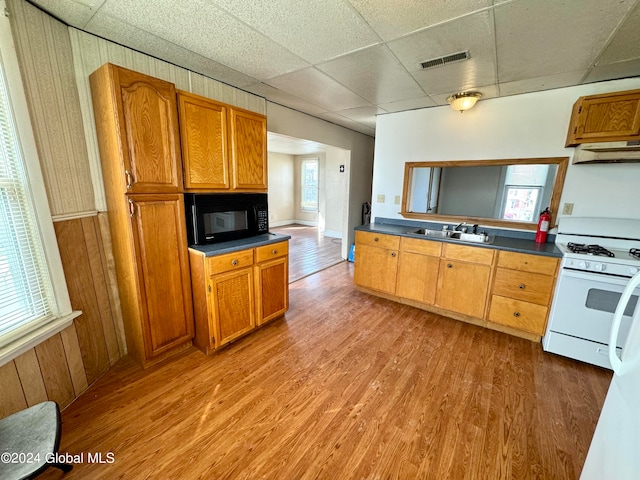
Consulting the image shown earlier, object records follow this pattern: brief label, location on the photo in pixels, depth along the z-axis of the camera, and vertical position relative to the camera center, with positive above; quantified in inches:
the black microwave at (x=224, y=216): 83.2 -11.1
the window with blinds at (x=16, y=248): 53.1 -14.2
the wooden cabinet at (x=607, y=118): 79.7 +22.6
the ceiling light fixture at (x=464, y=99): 104.7 +34.9
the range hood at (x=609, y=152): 80.4 +12.4
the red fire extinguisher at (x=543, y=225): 101.7 -13.5
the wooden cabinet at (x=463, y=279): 93.4 -36.4
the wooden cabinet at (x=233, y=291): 82.0 -35.6
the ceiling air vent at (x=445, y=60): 75.5 +37.5
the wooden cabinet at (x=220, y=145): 79.3 +12.6
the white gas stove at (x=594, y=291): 77.4 -30.3
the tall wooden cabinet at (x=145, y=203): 65.7 -5.5
